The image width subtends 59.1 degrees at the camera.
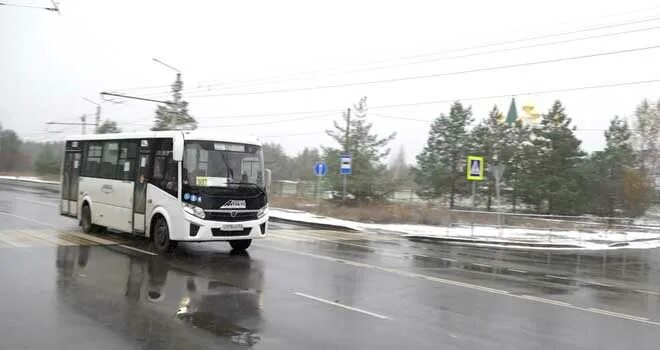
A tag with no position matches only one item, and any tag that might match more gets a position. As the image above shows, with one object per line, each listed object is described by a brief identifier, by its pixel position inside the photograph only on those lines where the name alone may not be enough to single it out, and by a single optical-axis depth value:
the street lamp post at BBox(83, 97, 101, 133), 50.66
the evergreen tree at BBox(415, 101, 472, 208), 50.75
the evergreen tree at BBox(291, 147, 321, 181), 87.69
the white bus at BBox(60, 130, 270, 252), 12.90
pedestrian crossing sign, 23.45
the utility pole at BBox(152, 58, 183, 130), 35.65
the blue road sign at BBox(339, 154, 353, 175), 27.84
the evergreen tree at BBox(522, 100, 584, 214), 42.06
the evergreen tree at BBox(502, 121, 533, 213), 45.00
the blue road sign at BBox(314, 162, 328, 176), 29.97
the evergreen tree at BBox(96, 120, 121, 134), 62.38
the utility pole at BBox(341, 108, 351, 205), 34.97
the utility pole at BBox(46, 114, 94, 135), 58.07
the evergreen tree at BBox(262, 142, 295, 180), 85.19
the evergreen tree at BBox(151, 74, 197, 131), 54.34
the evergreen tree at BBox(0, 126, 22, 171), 91.25
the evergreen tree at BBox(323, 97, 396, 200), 35.16
